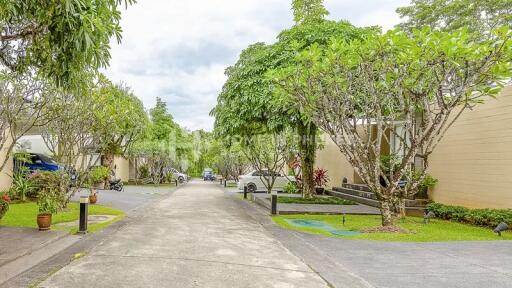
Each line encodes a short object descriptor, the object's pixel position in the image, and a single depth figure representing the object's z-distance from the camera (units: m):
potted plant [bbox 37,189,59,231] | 9.80
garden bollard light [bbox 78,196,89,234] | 9.81
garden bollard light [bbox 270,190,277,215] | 14.20
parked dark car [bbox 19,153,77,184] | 22.86
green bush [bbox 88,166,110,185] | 21.98
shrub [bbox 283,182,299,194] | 24.94
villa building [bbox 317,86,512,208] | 12.01
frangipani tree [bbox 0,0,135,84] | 4.80
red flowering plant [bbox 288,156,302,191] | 24.24
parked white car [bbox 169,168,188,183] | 44.16
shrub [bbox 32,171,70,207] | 13.54
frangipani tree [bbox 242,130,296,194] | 23.97
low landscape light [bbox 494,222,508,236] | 10.09
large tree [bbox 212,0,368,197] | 17.09
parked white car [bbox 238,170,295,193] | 27.94
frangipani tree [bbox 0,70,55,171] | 11.66
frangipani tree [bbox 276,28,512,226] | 9.46
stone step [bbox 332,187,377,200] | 18.31
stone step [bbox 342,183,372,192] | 20.03
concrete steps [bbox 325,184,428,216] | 14.68
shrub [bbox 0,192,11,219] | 10.30
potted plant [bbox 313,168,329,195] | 24.58
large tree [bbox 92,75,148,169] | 13.89
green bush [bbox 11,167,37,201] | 16.41
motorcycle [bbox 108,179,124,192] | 26.60
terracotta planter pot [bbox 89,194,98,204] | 16.98
